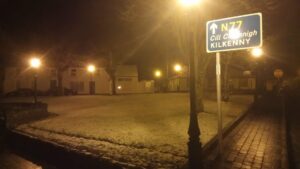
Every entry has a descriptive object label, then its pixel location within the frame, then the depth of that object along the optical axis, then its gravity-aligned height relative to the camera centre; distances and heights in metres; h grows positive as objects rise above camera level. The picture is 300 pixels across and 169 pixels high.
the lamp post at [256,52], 14.82 +2.34
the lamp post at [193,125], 5.19 -0.96
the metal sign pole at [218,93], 5.65 -0.20
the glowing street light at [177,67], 35.39 +3.22
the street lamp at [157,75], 41.43 +2.34
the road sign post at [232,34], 5.04 +1.28
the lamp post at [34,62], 16.27 +2.01
